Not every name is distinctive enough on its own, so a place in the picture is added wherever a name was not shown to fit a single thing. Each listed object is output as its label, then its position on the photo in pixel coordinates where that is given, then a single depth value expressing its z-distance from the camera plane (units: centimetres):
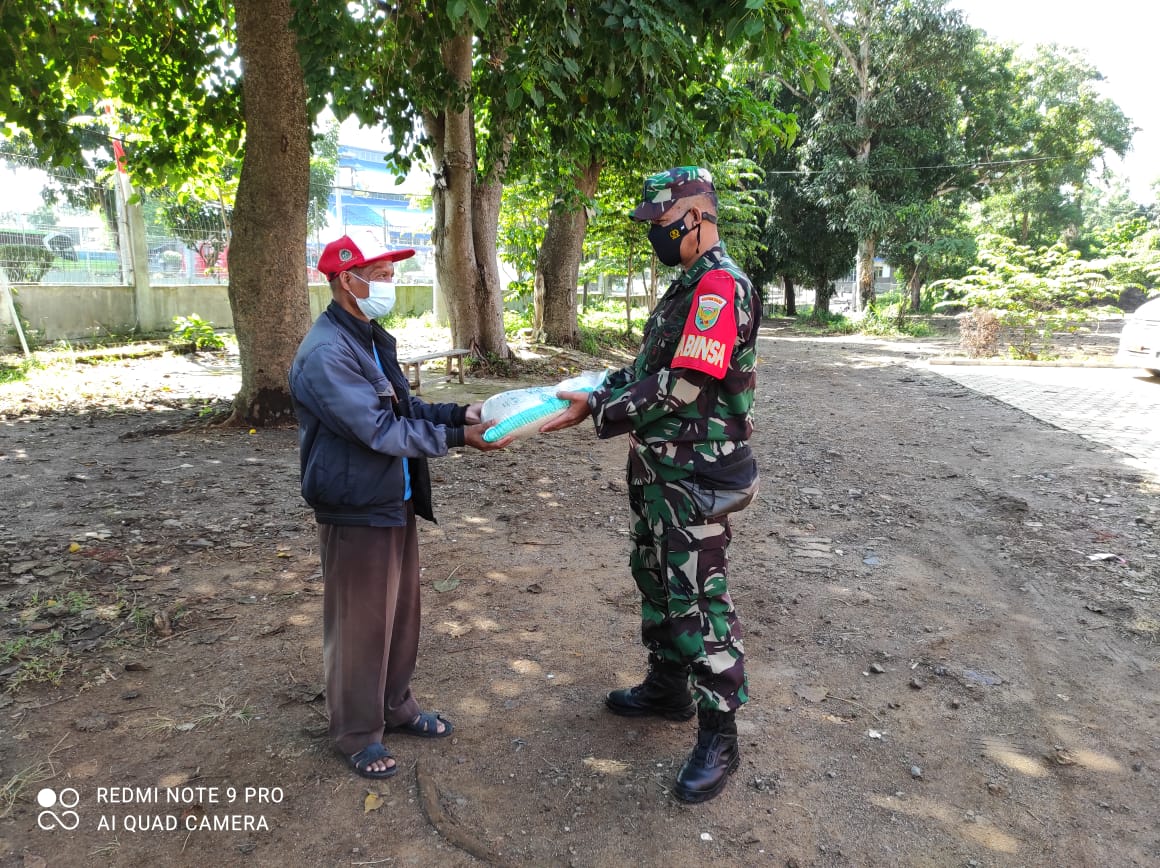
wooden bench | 933
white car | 1162
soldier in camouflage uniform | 260
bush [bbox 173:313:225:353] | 1375
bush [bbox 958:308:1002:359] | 1509
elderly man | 246
